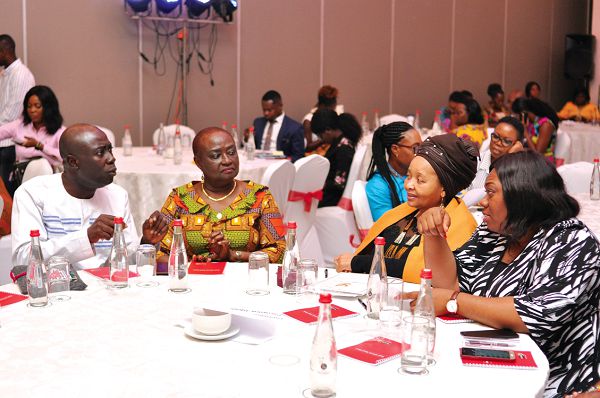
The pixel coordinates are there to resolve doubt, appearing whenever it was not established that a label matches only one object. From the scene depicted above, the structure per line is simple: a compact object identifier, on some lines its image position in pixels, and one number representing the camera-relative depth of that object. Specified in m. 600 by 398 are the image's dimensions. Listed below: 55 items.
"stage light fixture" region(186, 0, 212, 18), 8.88
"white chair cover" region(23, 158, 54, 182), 5.17
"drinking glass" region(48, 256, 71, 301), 2.60
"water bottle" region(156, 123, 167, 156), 6.91
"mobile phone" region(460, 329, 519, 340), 2.15
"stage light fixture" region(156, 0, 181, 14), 8.70
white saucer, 2.10
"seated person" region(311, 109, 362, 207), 6.07
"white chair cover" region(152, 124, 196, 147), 7.93
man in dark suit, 8.12
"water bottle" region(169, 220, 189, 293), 2.69
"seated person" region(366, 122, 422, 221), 4.07
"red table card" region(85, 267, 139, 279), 2.89
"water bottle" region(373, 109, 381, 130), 10.21
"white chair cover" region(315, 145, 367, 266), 5.71
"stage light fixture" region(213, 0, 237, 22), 9.14
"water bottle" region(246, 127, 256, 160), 6.43
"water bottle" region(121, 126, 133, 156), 6.73
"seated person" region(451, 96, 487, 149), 7.69
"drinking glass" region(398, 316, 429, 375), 1.90
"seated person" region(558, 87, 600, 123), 13.10
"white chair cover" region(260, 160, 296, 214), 5.07
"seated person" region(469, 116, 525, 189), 5.66
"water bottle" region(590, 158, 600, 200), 5.05
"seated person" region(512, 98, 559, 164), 8.14
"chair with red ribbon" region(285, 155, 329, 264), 5.46
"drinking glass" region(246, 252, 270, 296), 2.68
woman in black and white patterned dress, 2.22
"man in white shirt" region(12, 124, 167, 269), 3.16
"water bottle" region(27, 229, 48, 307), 2.47
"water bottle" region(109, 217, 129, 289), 2.69
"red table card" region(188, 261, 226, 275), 2.96
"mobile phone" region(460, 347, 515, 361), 1.96
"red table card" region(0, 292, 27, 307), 2.51
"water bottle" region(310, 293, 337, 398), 1.73
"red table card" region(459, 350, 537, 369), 1.94
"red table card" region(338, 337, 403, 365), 1.97
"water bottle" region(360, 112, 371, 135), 9.64
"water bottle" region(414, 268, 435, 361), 1.98
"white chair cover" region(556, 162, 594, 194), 5.56
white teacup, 2.10
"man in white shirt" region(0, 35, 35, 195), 7.59
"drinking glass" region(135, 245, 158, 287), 2.82
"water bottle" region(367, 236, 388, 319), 2.35
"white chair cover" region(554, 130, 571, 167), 8.28
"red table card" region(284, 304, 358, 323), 2.33
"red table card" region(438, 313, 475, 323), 2.32
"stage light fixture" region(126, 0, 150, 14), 8.54
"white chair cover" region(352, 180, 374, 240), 4.14
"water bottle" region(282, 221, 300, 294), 2.65
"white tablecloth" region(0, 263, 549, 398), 1.78
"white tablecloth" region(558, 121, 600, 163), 10.37
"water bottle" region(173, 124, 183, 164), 6.12
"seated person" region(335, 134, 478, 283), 3.09
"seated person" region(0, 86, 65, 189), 6.60
